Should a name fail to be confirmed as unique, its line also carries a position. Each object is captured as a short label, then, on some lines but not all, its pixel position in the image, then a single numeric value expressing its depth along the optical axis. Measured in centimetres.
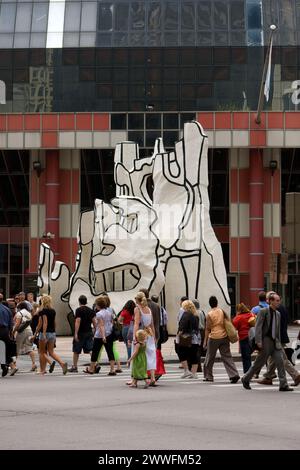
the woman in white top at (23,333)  2434
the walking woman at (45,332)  2238
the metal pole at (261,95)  4372
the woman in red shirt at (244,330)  2114
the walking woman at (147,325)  1927
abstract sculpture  3691
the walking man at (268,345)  1808
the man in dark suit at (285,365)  1867
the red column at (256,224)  5288
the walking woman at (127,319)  2533
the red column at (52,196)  5359
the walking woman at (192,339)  2145
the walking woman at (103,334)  2209
